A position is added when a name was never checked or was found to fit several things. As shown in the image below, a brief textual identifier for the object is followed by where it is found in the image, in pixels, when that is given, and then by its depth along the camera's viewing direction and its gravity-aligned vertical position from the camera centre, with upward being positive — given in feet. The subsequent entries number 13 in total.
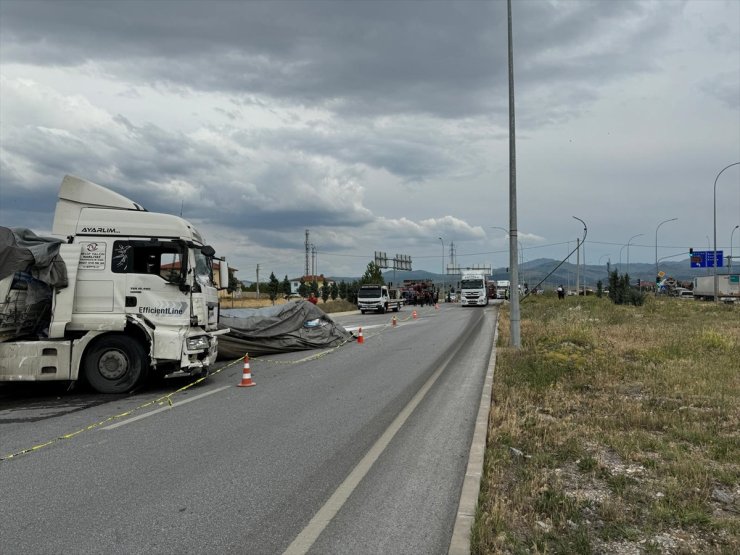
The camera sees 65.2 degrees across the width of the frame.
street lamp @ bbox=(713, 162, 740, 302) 152.77 +12.57
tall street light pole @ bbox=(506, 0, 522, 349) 51.45 +5.72
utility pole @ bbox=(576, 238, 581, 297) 145.35 +4.24
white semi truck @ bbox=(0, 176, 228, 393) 31.24 -0.50
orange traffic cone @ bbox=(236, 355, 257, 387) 34.76 -5.50
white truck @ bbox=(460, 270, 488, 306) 181.37 -1.33
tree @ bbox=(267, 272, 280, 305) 222.95 +0.86
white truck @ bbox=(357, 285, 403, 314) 151.02 -2.92
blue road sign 239.50 +11.53
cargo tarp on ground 49.78 -4.14
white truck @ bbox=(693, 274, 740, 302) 229.66 -0.23
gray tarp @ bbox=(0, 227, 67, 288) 30.73 +1.45
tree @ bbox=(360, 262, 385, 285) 289.94 +6.07
